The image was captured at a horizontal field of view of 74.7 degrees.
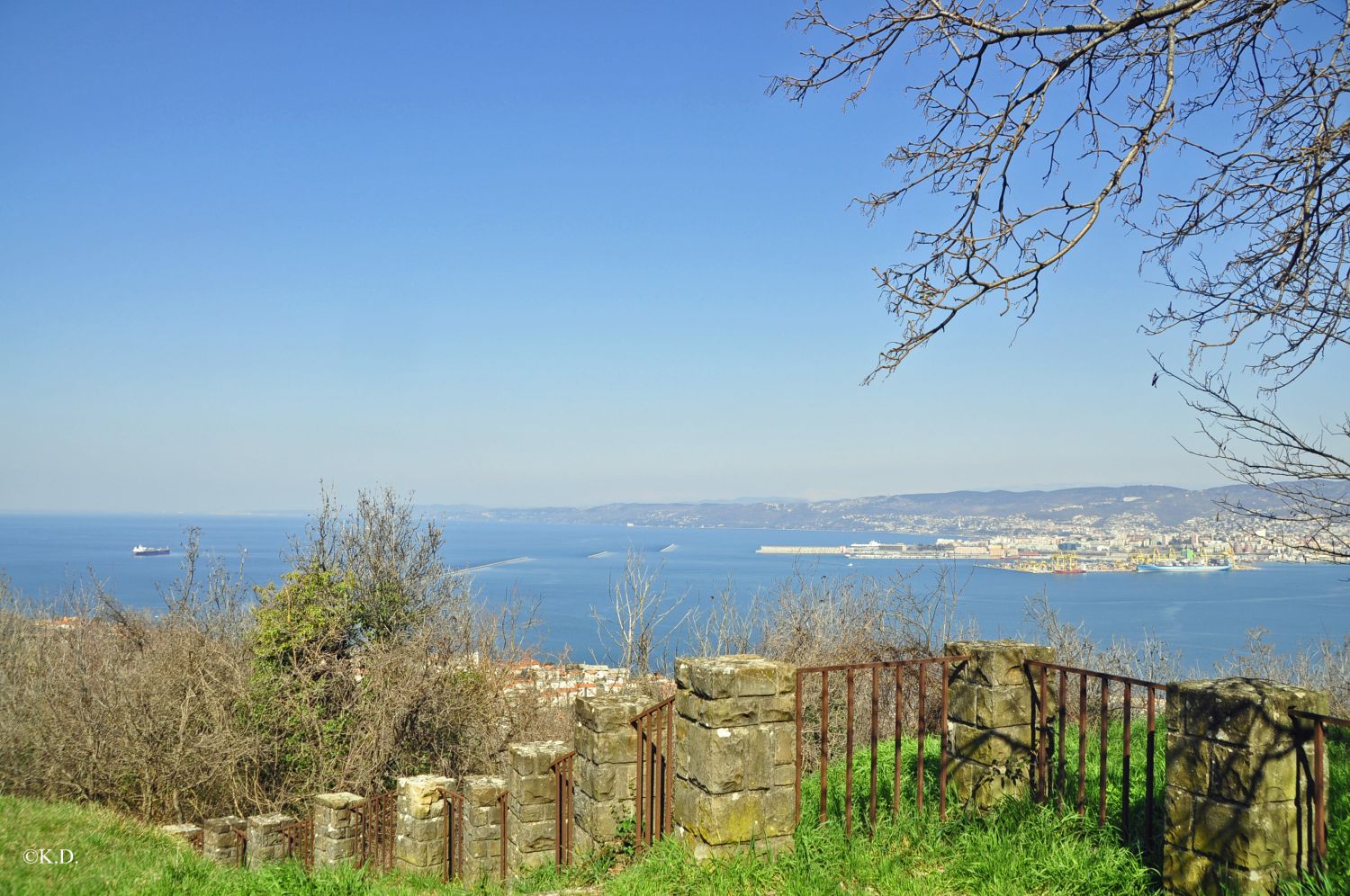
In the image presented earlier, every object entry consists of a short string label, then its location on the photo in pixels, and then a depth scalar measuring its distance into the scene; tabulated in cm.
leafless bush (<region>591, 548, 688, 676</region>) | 2153
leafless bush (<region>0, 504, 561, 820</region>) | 1761
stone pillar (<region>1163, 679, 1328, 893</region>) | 459
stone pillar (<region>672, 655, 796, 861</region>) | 595
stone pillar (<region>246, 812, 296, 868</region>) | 1266
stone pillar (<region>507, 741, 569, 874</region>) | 934
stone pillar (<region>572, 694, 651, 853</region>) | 802
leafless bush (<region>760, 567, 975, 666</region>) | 2030
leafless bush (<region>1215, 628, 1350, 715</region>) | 1917
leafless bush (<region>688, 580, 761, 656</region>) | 2228
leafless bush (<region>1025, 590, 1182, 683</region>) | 2214
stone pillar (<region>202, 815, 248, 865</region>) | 1281
